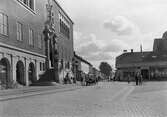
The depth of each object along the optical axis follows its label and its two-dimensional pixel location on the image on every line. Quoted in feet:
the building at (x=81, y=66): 230.58
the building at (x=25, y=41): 115.37
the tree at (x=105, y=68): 466.29
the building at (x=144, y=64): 286.87
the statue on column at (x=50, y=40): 172.55
